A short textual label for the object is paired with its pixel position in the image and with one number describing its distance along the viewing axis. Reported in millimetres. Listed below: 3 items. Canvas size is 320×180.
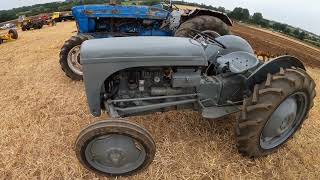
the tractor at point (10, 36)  7119
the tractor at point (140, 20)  4346
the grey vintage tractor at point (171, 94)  2081
